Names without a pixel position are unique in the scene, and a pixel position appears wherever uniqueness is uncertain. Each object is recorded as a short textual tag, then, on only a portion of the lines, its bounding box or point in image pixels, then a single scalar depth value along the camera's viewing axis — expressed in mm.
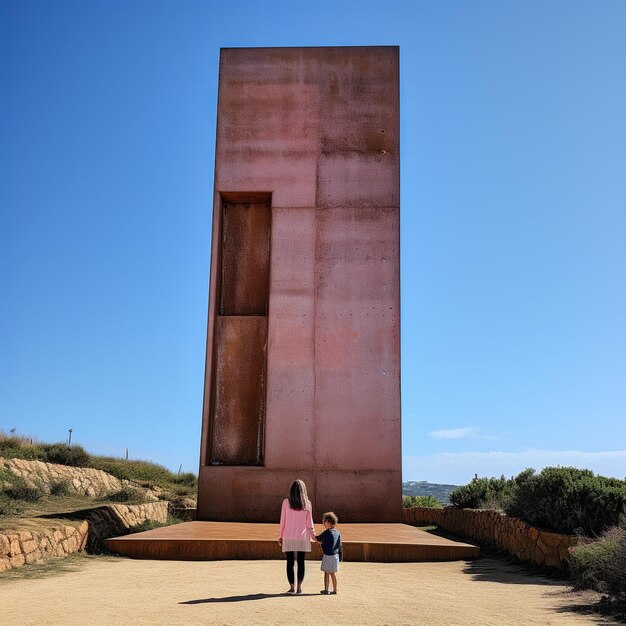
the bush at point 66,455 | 21578
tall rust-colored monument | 14430
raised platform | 10164
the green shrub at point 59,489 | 16469
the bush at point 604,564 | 7027
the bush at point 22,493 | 14117
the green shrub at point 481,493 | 16491
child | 7387
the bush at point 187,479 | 26364
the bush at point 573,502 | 9414
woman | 7547
